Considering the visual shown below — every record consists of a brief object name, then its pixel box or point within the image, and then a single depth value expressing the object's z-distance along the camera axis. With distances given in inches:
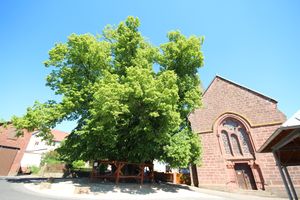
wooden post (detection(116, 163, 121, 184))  595.8
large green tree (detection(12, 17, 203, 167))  513.0
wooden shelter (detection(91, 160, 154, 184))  610.2
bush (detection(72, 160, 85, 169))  1080.8
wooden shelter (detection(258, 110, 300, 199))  178.3
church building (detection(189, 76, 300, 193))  679.8
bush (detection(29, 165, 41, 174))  1080.0
